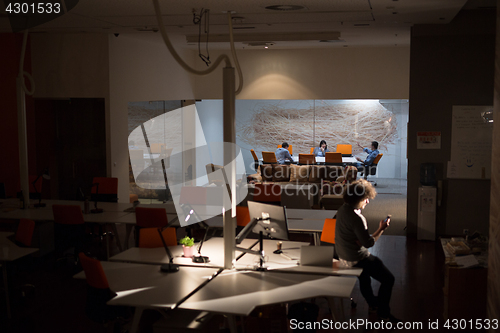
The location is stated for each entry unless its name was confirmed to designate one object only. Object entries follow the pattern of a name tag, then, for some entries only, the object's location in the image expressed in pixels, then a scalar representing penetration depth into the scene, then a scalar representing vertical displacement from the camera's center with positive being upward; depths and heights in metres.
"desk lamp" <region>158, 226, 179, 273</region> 4.52 -1.16
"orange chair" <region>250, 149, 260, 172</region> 13.61 -0.43
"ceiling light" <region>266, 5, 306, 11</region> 6.64 +1.87
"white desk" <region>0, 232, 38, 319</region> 4.99 -1.16
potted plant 4.96 -1.06
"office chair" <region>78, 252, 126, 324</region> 4.04 -1.27
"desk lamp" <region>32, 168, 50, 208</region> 7.05 -0.82
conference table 12.87 -0.42
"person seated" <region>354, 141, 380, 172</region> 13.00 -0.33
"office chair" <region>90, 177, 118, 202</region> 8.27 -0.79
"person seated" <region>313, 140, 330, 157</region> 13.40 -0.14
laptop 4.62 -1.06
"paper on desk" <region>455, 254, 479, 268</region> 4.64 -1.11
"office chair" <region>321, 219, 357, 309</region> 5.48 -0.99
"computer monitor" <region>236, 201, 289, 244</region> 4.73 -0.77
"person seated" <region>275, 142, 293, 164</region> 12.84 -0.29
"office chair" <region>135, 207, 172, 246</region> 6.44 -0.98
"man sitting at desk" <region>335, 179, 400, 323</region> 4.73 -0.97
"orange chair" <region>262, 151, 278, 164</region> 13.04 -0.35
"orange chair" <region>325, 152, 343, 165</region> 12.60 -0.36
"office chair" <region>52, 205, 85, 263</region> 6.48 -1.14
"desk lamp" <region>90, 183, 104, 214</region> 6.97 -0.96
